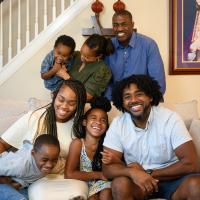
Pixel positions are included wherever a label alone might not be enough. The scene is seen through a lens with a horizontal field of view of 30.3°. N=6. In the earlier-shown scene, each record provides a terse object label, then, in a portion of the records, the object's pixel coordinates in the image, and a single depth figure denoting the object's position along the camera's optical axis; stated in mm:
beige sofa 2436
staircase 3510
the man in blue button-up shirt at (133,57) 2871
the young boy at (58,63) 2789
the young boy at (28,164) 1958
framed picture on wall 3568
